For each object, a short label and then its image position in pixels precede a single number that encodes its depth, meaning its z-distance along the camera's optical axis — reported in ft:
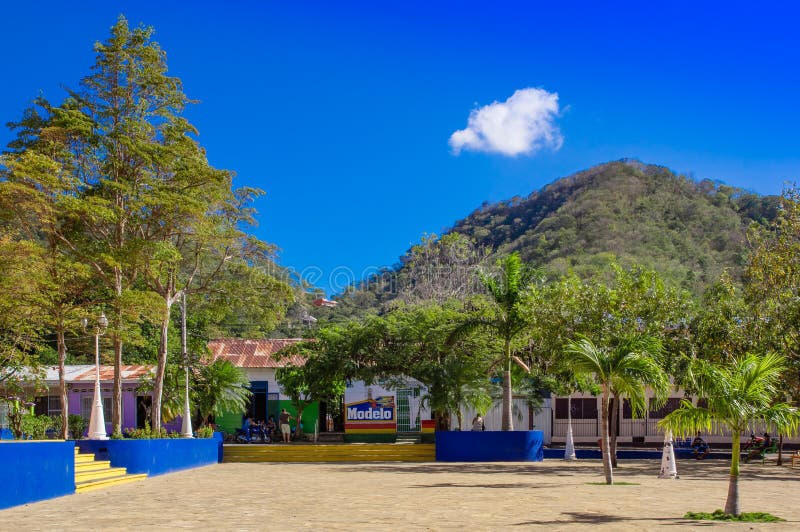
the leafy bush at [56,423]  103.36
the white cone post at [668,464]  64.95
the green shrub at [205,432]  90.94
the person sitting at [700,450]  94.12
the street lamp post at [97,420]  62.90
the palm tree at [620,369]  55.01
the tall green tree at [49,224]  65.41
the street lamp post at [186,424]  85.05
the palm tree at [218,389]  109.19
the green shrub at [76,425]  99.25
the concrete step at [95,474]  53.67
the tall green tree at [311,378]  100.01
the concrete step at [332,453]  94.53
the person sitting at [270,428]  115.34
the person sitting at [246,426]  115.55
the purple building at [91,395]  117.80
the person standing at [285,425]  109.91
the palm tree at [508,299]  86.22
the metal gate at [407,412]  120.47
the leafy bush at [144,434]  71.97
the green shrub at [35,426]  86.74
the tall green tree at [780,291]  71.61
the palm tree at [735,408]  35.83
